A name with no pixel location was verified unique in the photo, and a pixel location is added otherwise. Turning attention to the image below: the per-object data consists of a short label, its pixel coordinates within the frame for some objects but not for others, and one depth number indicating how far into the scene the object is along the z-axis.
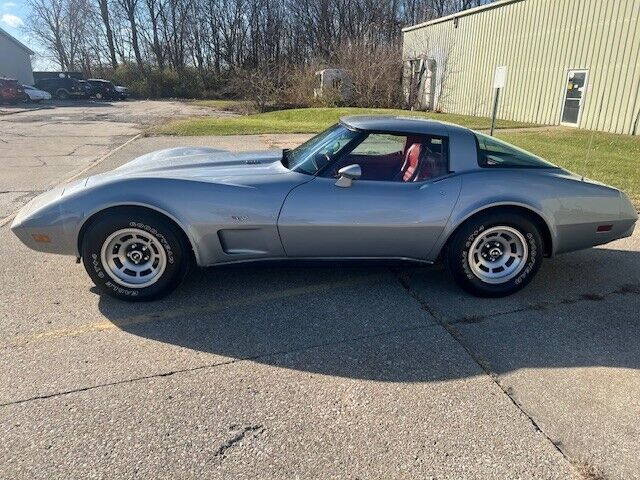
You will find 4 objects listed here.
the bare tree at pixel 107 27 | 54.25
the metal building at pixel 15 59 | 42.31
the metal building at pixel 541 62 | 13.76
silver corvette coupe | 3.17
